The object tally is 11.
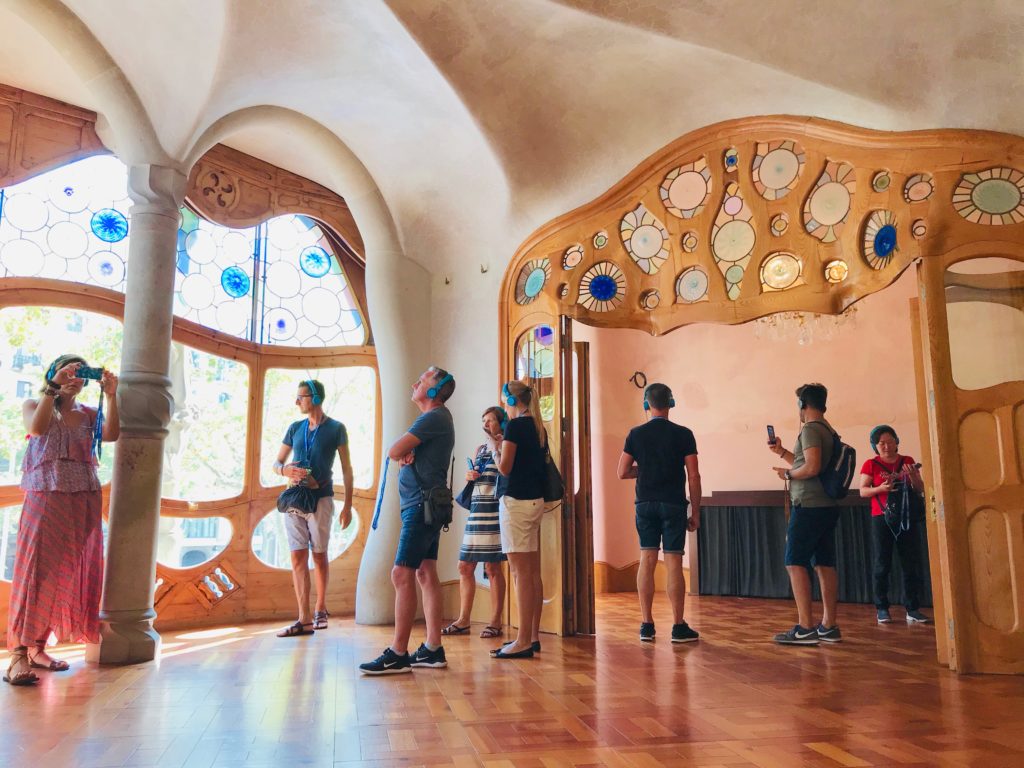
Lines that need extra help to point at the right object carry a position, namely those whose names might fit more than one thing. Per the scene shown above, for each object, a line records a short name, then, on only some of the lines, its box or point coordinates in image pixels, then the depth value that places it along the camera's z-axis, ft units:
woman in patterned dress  12.84
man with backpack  15.35
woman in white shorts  14.17
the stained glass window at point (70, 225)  17.48
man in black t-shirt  15.56
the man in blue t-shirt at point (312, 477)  17.42
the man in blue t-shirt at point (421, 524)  12.53
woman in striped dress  16.33
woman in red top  19.35
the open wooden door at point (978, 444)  12.79
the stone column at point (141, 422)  14.28
